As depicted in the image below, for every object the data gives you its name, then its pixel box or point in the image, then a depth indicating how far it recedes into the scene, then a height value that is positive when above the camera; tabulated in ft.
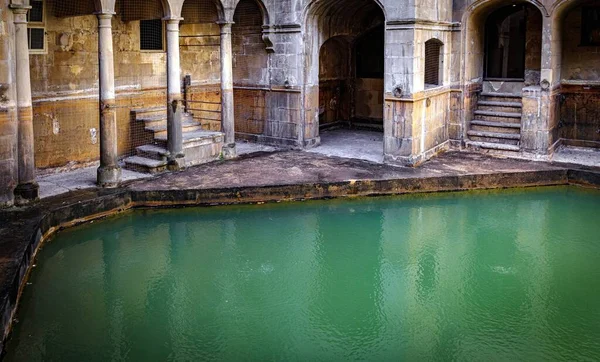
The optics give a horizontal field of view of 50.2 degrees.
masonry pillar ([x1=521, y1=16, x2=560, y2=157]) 42.45 +0.24
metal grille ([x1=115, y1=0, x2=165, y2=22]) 41.68 +6.61
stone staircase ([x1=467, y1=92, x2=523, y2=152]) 45.52 -0.96
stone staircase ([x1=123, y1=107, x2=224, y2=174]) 39.75 -2.20
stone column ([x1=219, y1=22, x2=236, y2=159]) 42.79 +1.14
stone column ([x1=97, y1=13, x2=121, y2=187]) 34.76 +0.01
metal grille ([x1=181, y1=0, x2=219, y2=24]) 45.57 +7.13
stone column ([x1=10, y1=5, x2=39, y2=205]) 30.83 -0.37
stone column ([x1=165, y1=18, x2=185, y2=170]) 39.01 +0.55
